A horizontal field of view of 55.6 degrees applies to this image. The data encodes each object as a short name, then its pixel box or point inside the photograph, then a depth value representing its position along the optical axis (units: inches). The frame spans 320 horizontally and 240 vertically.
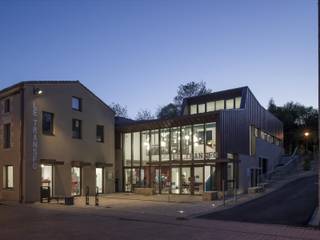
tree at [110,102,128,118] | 2062.1
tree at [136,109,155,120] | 2114.3
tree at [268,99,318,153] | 1760.5
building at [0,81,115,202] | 724.4
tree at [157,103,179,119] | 1884.2
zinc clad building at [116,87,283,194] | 800.0
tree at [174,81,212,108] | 1937.4
